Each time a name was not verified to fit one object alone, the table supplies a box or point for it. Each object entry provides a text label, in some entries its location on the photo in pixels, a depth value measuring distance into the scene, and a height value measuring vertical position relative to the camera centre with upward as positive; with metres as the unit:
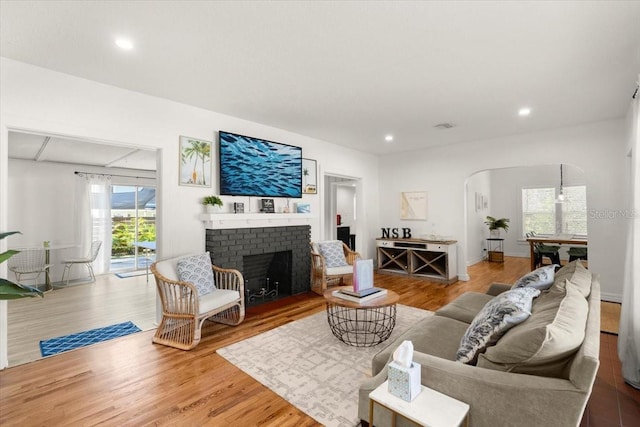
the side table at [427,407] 1.22 -0.84
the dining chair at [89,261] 5.82 -0.84
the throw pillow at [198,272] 3.26 -0.63
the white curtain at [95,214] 6.21 +0.06
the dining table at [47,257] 5.39 -0.74
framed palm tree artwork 3.70 +0.67
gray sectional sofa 1.16 -0.71
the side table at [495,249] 8.03 -1.09
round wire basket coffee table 2.91 -1.28
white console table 5.66 -0.91
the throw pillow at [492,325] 1.61 -0.62
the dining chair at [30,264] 5.33 -0.85
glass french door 7.10 -0.26
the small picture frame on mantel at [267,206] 4.49 +0.13
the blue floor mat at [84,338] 2.98 -1.29
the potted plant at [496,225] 8.41 -0.38
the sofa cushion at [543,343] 1.25 -0.58
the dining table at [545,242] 5.37 -0.58
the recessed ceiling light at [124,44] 2.32 +1.35
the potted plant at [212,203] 3.83 +0.16
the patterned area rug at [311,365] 2.09 -1.31
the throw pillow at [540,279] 2.35 -0.55
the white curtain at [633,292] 2.35 -0.67
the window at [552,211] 8.06 -0.02
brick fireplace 3.93 -0.62
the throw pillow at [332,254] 4.91 -0.67
